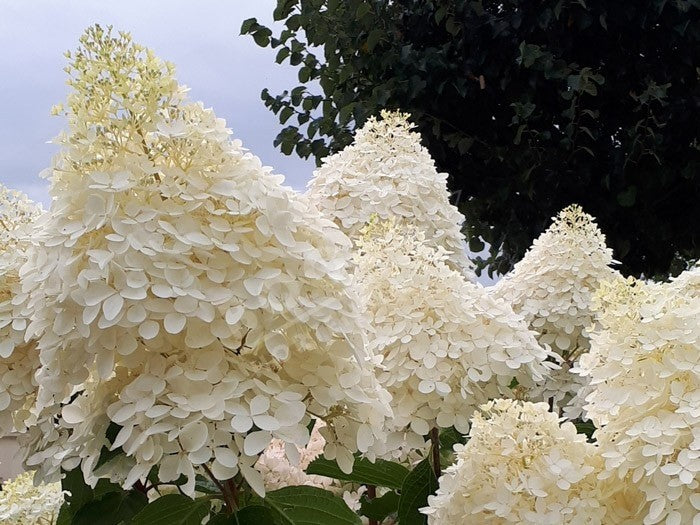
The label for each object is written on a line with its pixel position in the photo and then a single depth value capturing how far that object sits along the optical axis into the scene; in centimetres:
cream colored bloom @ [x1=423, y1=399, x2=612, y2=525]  65
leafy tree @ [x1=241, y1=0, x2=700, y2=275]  309
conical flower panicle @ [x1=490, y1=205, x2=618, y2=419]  131
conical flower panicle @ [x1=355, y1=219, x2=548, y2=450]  86
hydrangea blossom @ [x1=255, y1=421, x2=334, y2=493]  107
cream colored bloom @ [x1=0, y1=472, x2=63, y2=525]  125
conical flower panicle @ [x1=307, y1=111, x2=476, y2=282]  118
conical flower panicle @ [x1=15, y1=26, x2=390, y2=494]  58
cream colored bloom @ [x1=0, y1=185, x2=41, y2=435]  73
